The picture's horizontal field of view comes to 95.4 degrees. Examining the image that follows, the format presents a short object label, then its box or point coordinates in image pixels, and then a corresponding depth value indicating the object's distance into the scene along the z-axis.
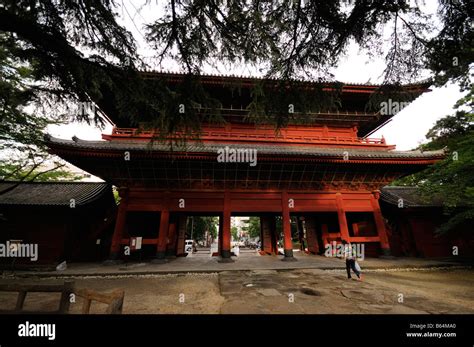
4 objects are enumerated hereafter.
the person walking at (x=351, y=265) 7.18
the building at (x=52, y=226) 9.97
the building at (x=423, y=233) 11.41
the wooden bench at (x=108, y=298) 2.32
